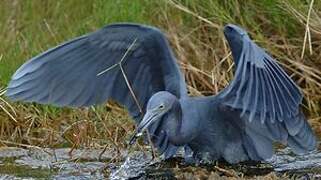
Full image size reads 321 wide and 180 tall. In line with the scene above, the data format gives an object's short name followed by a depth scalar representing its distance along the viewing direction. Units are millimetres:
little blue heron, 10492
